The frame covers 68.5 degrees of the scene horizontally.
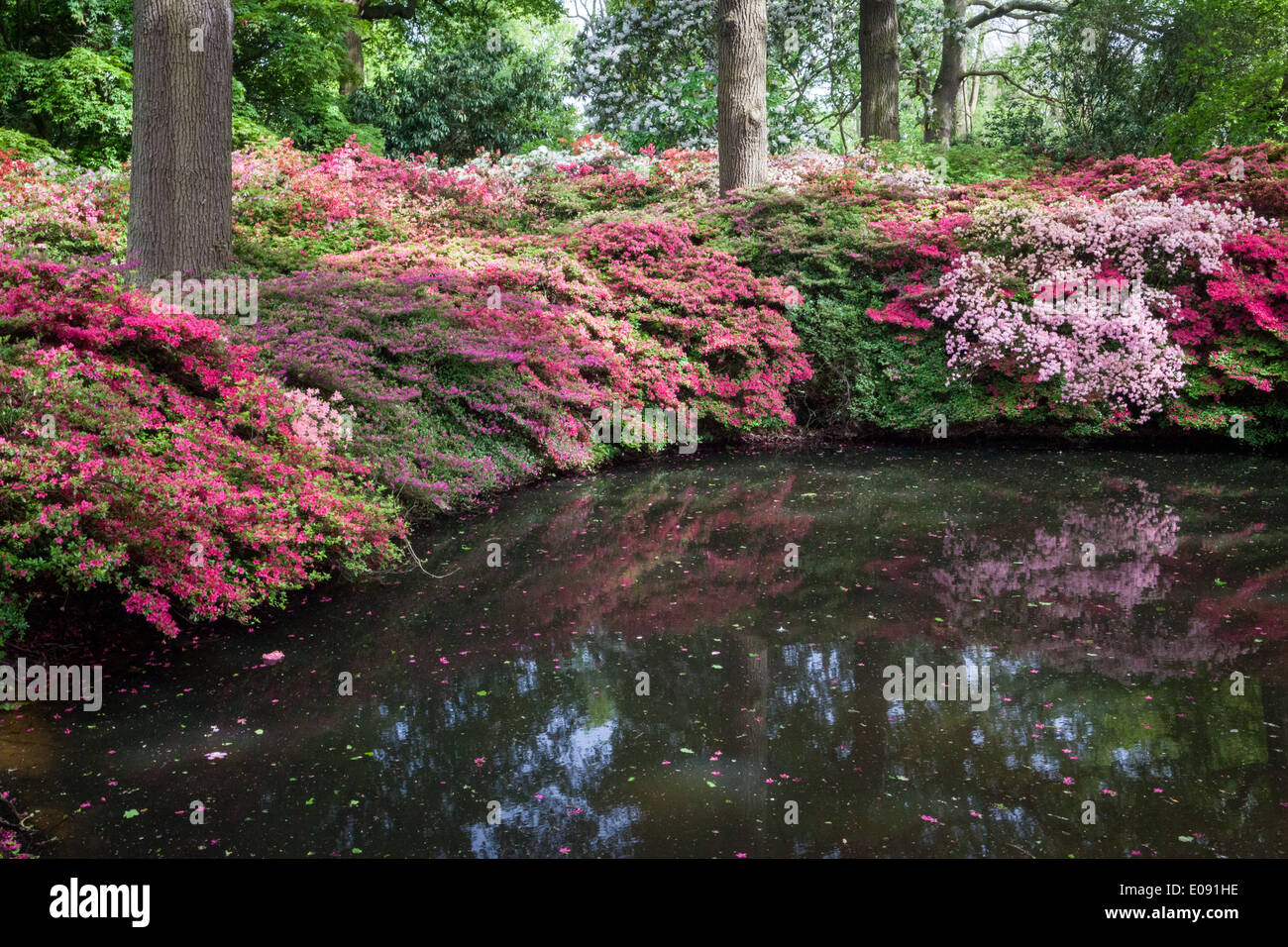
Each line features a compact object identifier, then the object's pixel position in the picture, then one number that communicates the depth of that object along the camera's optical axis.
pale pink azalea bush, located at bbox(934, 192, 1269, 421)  9.05
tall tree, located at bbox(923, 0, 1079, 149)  18.19
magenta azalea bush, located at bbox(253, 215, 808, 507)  6.64
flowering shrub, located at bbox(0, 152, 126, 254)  8.00
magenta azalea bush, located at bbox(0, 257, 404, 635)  4.03
